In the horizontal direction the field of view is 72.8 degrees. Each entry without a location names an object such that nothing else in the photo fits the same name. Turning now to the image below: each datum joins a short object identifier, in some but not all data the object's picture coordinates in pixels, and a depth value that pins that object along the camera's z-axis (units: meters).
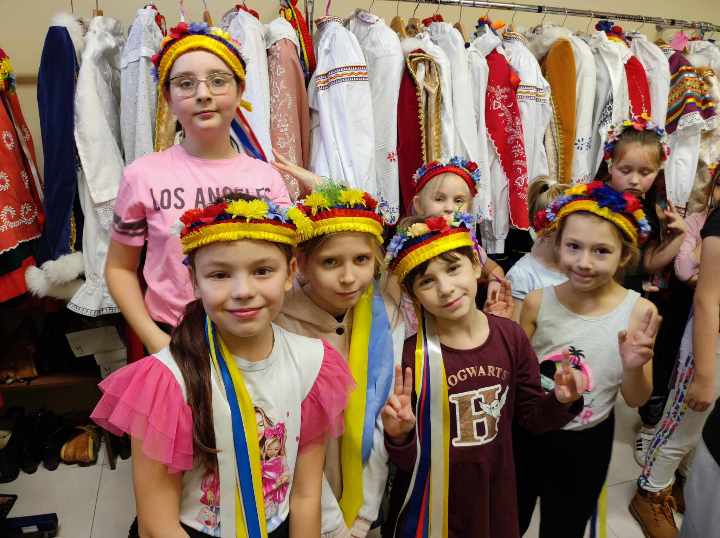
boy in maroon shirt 1.20
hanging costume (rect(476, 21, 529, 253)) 2.10
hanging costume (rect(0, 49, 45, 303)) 1.72
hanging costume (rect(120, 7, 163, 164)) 1.70
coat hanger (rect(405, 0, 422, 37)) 2.14
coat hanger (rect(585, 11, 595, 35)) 2.82
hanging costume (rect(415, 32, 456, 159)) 1.96
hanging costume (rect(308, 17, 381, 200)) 1.87
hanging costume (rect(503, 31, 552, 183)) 2.15
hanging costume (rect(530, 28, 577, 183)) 2.20
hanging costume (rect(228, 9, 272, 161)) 1.78
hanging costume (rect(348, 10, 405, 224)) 1.95
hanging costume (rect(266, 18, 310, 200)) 1.86
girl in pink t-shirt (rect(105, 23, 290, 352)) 1.20
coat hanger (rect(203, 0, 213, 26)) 1.97
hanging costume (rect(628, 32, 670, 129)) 2.38
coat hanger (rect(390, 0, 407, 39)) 2.15
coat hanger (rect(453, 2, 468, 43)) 2.19
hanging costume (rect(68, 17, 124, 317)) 1.70
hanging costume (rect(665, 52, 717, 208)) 2.32
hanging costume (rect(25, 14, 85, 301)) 1.69
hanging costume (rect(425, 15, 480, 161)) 2.00
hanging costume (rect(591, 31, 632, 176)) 2.23
